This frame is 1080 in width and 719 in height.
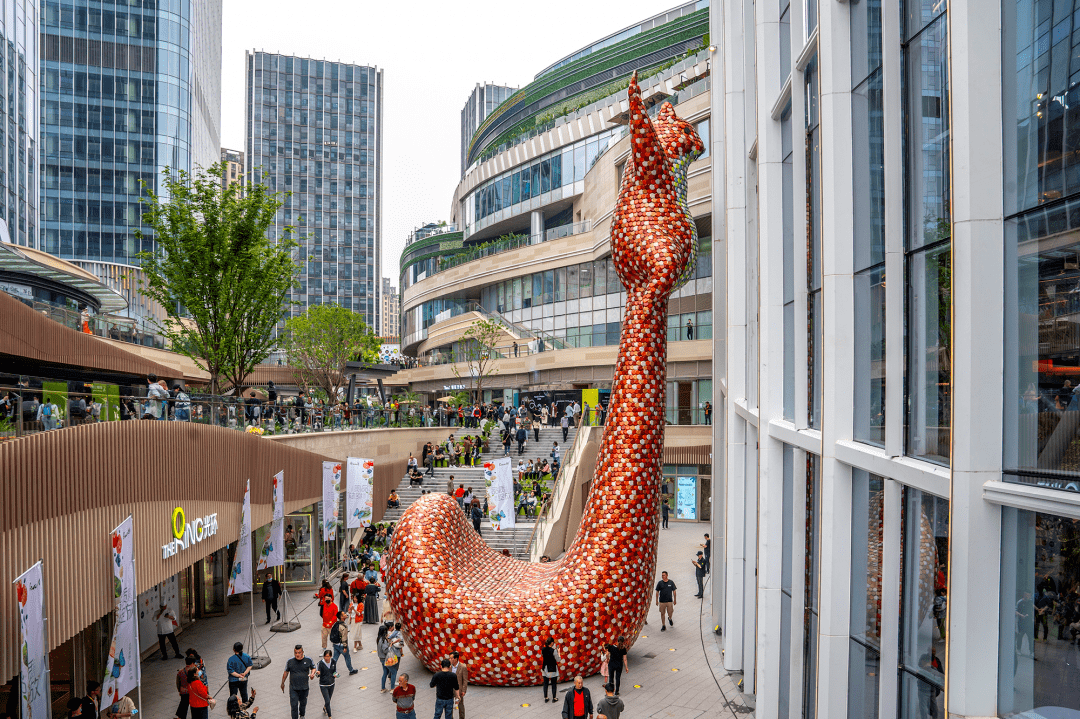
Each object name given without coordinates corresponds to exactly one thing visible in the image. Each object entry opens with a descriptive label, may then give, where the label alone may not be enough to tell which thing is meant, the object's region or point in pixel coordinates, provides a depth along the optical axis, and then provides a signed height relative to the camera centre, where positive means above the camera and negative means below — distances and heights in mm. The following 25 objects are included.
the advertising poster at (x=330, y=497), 18078 -3065
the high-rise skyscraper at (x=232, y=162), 168375 +48192
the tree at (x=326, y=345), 51844 +1635
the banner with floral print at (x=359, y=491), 18797 -3026
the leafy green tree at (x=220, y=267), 20578 +2783
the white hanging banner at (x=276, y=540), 15867 -3584
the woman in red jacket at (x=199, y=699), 10289 -4452
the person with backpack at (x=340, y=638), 13250 -4682
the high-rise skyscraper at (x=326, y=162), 126188 +34865
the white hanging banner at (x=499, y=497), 18906 -3184
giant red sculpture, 12266 -2917
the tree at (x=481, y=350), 48562 +1203
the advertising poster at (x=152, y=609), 14734 -4787
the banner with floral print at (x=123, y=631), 8703 -3041
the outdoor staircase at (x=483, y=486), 22812 -4222
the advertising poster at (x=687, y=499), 34469 -5874
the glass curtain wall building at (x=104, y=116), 62375 +20741
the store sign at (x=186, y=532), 12000 -2769
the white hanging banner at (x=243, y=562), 14052 -3569
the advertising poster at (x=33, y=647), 6953 -2581
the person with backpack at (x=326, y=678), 11422 -4634
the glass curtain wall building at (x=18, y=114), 34625 +12402
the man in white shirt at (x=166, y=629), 14719 -5026
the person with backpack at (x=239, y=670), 10938 -4380
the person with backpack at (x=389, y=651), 12594 -4768
